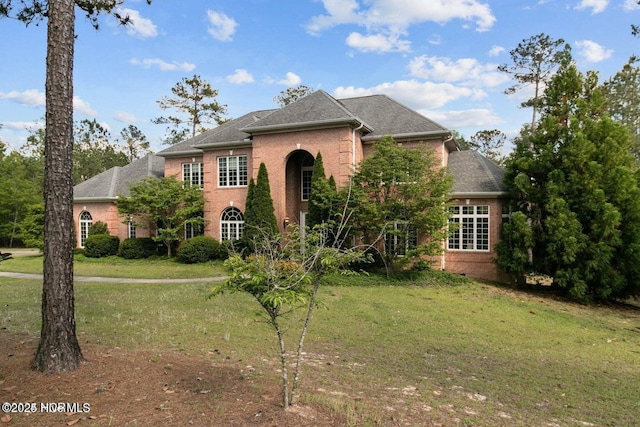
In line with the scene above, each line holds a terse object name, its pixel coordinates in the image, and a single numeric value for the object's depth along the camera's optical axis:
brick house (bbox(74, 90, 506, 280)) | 17.36
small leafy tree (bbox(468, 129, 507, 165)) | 47.69
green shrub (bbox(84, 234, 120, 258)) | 22.14
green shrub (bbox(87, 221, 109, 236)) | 23.45
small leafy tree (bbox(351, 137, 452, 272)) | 15.43
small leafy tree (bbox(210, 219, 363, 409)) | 3.80
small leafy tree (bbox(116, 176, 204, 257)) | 20.71
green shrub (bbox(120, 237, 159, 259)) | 21.77
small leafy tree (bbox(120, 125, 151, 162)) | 53.29
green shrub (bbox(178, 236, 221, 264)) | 19.70
